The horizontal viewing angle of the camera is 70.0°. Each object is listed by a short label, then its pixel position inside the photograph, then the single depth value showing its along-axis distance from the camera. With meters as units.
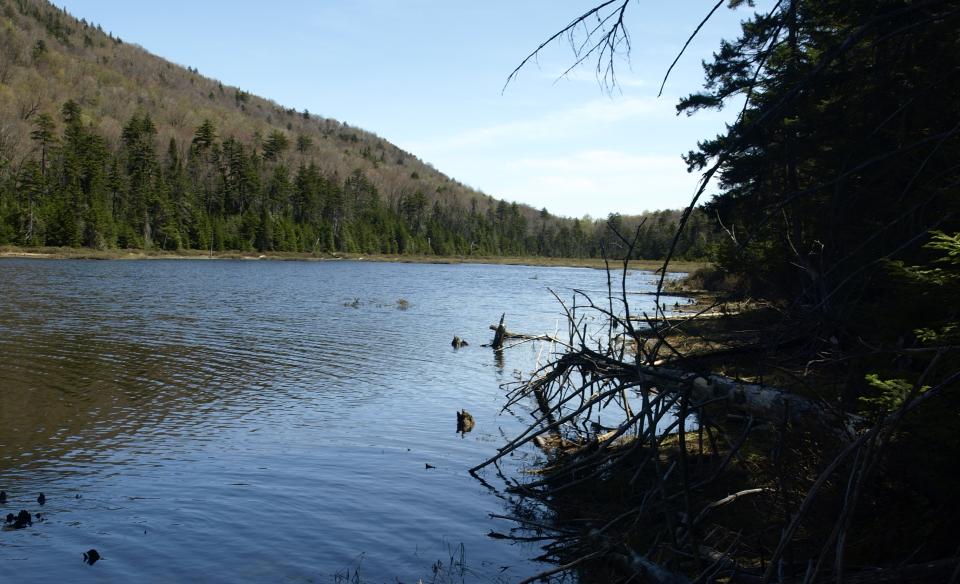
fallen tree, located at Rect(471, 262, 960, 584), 4.52
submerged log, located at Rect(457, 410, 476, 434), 14.00
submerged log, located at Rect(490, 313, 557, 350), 25.45
